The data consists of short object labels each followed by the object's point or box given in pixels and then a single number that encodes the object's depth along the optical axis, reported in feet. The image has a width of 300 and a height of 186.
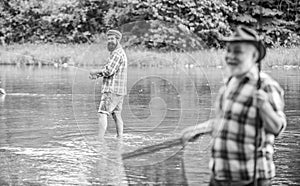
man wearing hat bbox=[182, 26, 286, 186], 16.89
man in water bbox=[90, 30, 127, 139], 39.29
